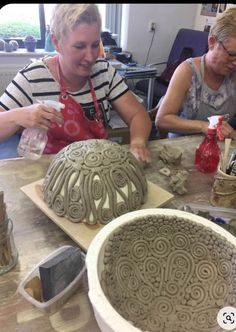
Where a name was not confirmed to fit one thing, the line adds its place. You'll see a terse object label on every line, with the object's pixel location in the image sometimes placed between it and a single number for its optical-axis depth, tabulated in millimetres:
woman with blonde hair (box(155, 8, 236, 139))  1259
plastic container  529
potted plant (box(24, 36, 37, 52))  2885
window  2861
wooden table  522
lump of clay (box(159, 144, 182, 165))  995
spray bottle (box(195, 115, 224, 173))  965
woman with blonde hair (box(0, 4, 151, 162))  1023
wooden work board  655
